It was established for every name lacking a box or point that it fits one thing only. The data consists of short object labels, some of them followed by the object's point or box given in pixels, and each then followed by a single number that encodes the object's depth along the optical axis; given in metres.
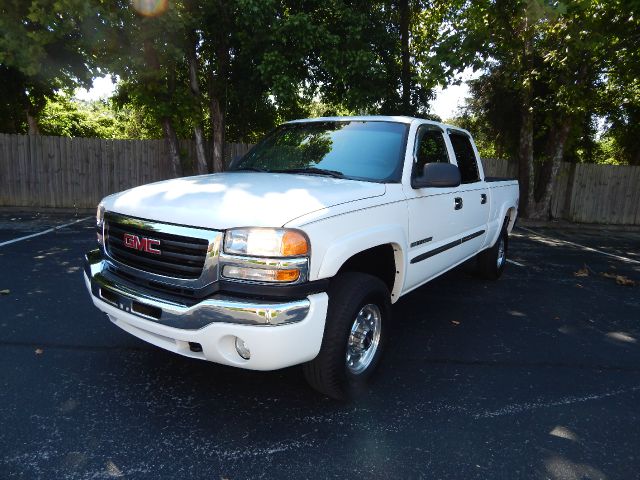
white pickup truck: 2.49
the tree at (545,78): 10.80
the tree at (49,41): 9.52
